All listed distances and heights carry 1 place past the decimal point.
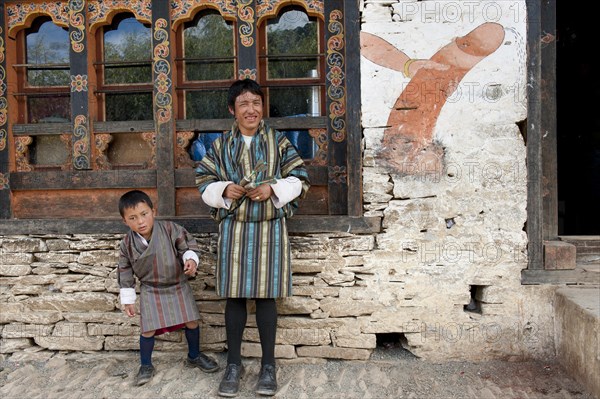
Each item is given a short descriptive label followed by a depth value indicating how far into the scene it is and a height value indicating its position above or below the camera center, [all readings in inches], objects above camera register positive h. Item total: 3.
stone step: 103.4 -35.6
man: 109.3 -7.5
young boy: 111.5 -20.1
